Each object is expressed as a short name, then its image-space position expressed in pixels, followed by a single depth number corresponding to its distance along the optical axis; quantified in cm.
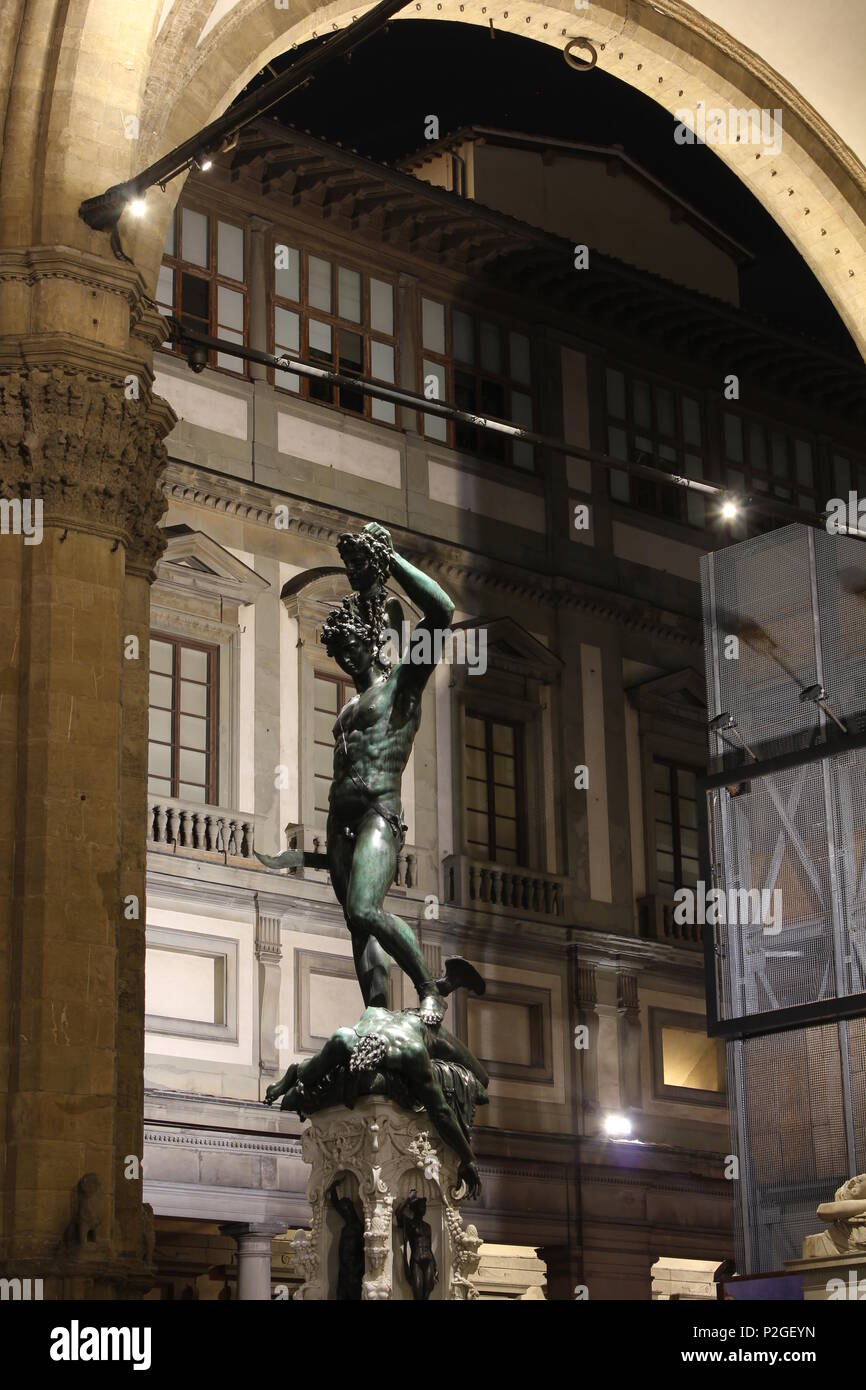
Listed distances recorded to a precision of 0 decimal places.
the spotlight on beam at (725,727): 1805
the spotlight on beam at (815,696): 1717
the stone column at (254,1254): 1938
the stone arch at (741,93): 1421
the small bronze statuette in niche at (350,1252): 859
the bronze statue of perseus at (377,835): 873
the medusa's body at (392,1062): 855
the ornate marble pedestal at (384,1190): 851
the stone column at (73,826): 977
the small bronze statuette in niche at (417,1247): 852
